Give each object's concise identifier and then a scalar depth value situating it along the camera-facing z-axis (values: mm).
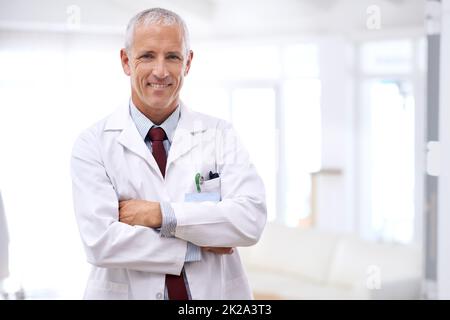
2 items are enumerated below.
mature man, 2521
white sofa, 4580
